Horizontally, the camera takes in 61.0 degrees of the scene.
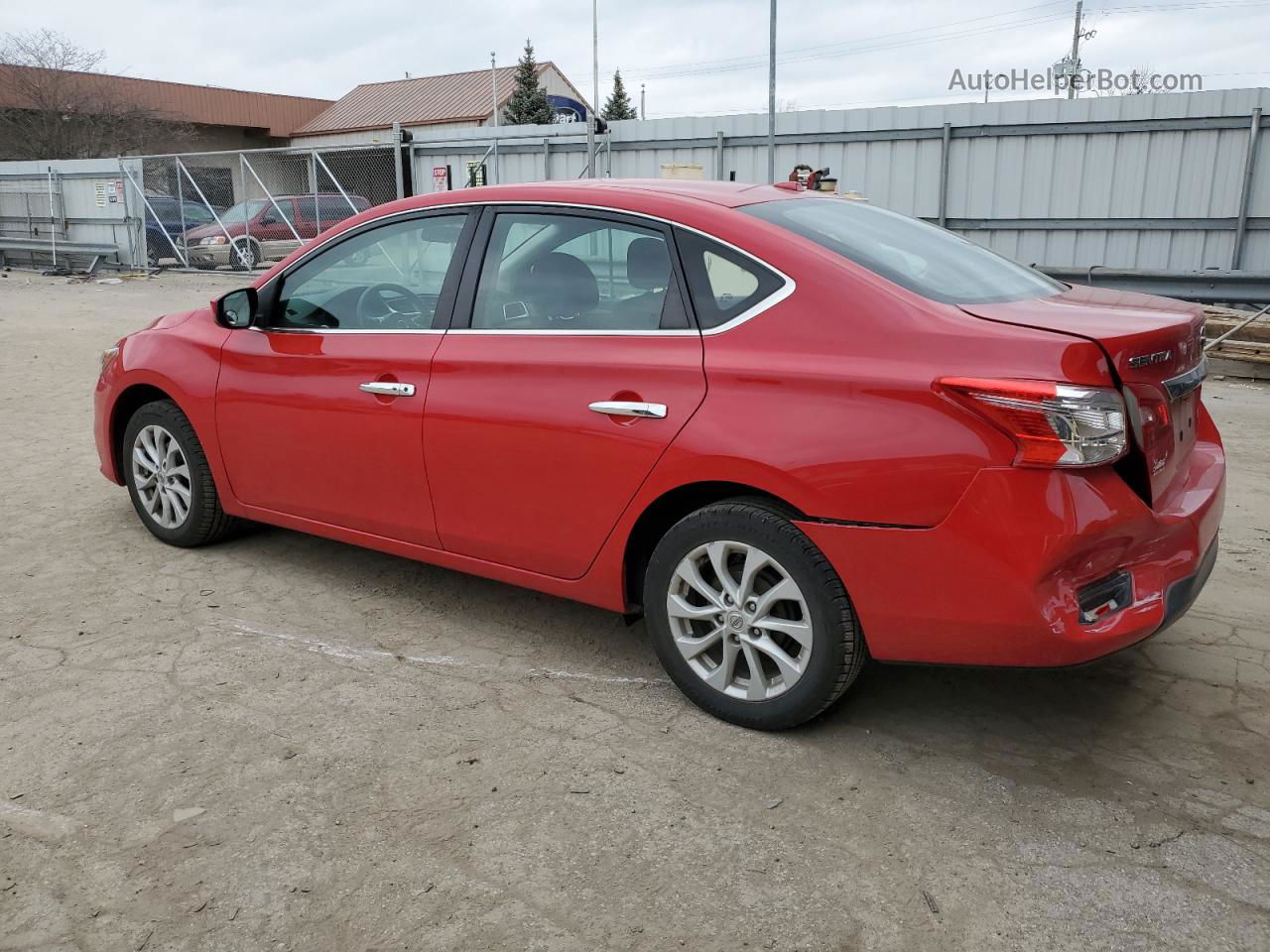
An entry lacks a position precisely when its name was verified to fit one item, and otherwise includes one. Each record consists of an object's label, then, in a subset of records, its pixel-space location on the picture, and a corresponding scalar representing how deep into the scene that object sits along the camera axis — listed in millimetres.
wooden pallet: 9719
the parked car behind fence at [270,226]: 21016
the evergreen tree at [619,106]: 74625
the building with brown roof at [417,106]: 45406
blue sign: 50844
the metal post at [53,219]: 23203
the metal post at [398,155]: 19344
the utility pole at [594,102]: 16844
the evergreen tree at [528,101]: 53812
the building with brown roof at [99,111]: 34844
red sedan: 2701
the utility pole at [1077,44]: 53516
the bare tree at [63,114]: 34750
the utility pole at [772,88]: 15196
